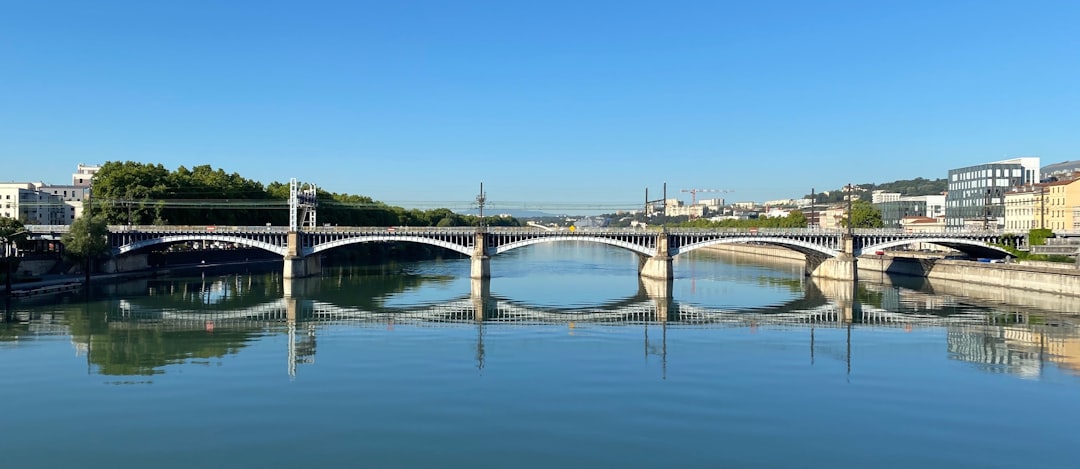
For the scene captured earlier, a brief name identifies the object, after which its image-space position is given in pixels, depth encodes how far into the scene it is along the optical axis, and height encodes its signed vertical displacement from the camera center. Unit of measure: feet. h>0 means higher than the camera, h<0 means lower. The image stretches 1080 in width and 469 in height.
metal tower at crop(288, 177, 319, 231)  256.52 +9.01
